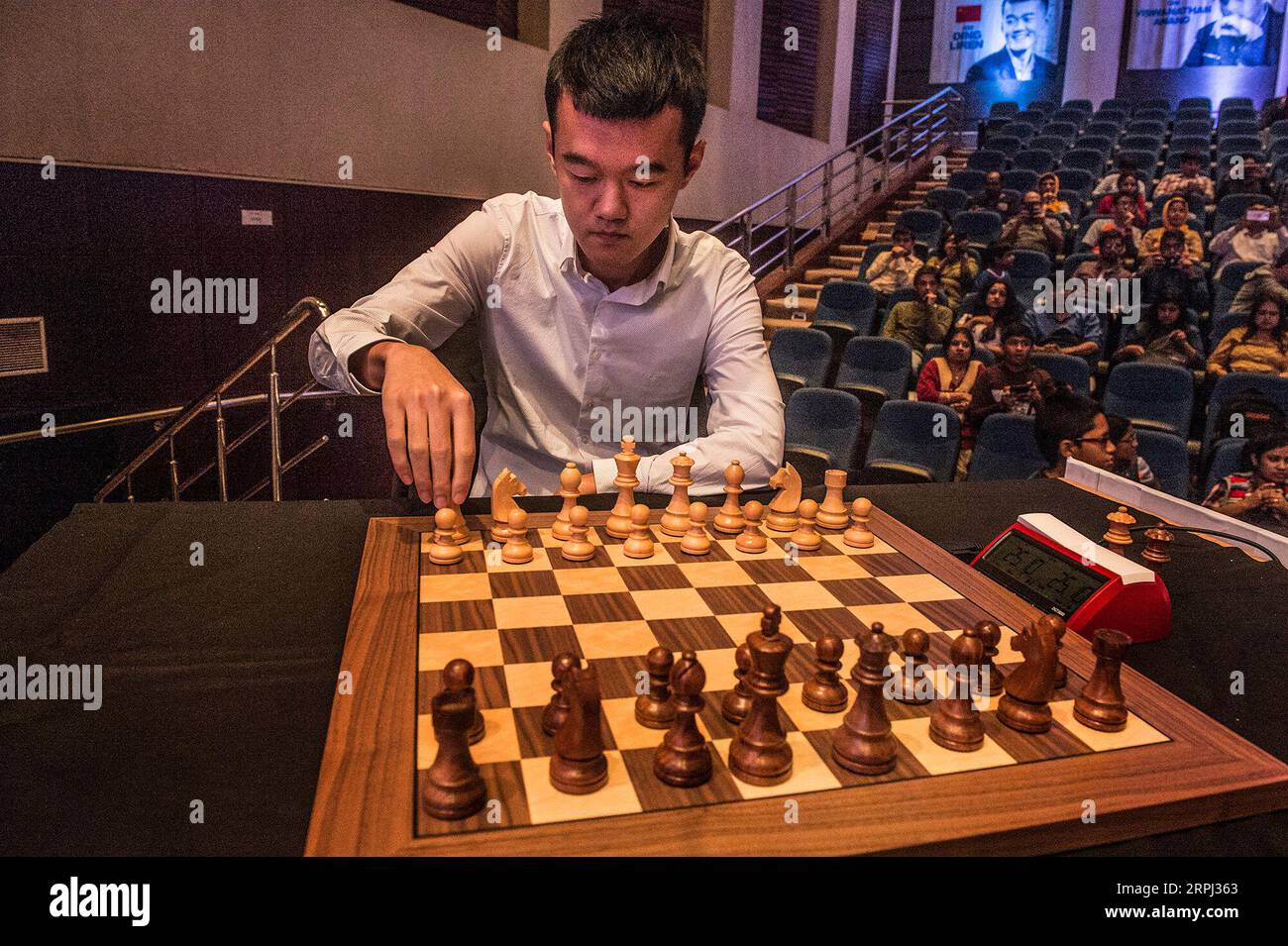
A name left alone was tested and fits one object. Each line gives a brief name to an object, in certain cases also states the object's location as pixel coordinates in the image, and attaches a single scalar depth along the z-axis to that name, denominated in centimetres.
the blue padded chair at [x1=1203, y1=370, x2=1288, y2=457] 376
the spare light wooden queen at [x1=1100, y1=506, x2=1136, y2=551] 143
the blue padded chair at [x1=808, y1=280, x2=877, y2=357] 586
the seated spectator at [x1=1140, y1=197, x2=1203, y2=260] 612
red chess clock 119
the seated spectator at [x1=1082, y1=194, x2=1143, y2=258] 629
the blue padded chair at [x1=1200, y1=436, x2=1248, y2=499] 319
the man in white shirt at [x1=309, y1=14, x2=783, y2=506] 148
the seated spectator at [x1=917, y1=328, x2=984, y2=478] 462
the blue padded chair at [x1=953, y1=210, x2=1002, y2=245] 717
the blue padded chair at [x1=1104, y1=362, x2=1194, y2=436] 418
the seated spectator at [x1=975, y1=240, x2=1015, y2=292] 577
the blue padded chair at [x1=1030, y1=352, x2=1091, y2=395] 438
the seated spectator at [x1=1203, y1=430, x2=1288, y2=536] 290
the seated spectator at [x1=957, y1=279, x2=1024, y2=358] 503
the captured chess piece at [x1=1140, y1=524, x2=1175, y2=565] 135
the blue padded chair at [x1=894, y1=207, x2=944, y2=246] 755
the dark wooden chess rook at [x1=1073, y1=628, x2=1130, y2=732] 95
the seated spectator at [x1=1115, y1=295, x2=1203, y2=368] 489
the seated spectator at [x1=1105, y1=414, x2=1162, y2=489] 338
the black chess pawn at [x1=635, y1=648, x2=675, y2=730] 91
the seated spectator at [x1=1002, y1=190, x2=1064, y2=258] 663
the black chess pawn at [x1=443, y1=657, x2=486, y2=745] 83
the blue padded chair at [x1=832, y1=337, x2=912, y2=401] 488
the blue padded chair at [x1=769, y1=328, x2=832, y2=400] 519
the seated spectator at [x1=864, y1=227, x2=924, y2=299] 647
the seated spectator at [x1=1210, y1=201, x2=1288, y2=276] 612
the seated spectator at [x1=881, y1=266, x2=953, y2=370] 554
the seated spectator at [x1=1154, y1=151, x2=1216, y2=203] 758
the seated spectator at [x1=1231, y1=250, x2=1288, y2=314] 507
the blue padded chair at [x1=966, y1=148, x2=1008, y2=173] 916
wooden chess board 75
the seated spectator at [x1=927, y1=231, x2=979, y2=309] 621
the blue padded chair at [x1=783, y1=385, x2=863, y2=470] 407
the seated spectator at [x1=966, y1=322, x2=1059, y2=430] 436
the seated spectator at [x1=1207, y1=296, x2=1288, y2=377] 454
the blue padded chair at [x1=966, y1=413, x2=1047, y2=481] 374
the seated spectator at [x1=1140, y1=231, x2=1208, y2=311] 529
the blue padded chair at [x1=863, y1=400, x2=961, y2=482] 378
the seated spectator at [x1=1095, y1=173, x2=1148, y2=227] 670
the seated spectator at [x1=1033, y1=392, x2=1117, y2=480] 340
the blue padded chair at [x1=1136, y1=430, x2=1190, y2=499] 341
